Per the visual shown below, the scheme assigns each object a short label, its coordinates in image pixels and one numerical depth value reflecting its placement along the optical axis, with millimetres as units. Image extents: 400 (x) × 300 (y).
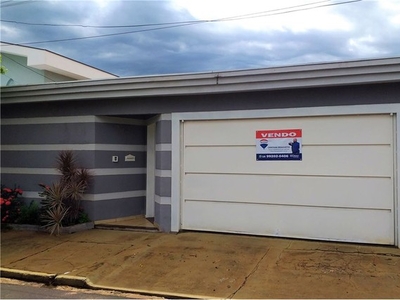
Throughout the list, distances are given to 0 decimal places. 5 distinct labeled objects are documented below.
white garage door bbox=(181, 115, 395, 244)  6703
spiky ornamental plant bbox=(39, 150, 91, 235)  8172
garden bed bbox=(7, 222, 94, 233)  8172
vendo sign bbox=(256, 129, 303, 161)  7207
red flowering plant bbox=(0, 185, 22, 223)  8812
